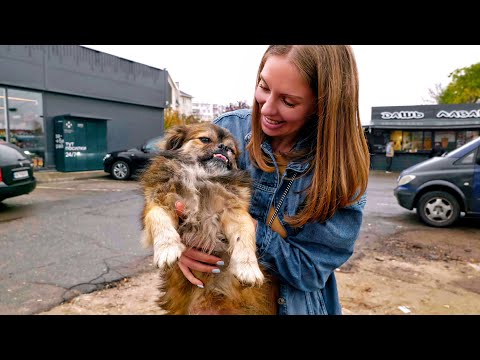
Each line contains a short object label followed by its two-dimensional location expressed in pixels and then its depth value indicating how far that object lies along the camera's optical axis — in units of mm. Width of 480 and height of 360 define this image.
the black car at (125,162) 15906
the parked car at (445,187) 7930
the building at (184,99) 52375
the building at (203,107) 68962
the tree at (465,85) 38141
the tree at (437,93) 52375
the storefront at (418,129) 24500
